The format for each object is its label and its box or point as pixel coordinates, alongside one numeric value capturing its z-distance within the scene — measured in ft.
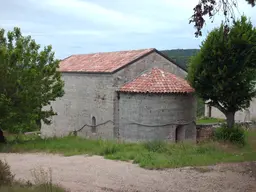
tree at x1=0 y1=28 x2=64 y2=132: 46.39
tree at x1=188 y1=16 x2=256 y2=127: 52.89
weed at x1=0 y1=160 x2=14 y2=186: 22.93
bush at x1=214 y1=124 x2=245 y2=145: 55.77
